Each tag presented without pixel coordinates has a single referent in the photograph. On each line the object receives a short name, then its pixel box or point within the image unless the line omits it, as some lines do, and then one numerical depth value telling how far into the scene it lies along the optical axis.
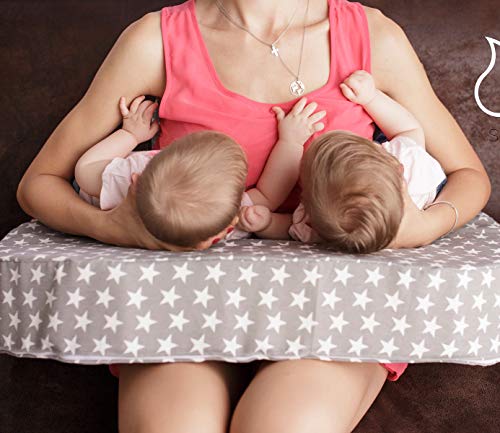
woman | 1.76
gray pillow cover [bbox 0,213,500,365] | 1.53
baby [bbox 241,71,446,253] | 1.54
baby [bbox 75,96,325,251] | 1.54
